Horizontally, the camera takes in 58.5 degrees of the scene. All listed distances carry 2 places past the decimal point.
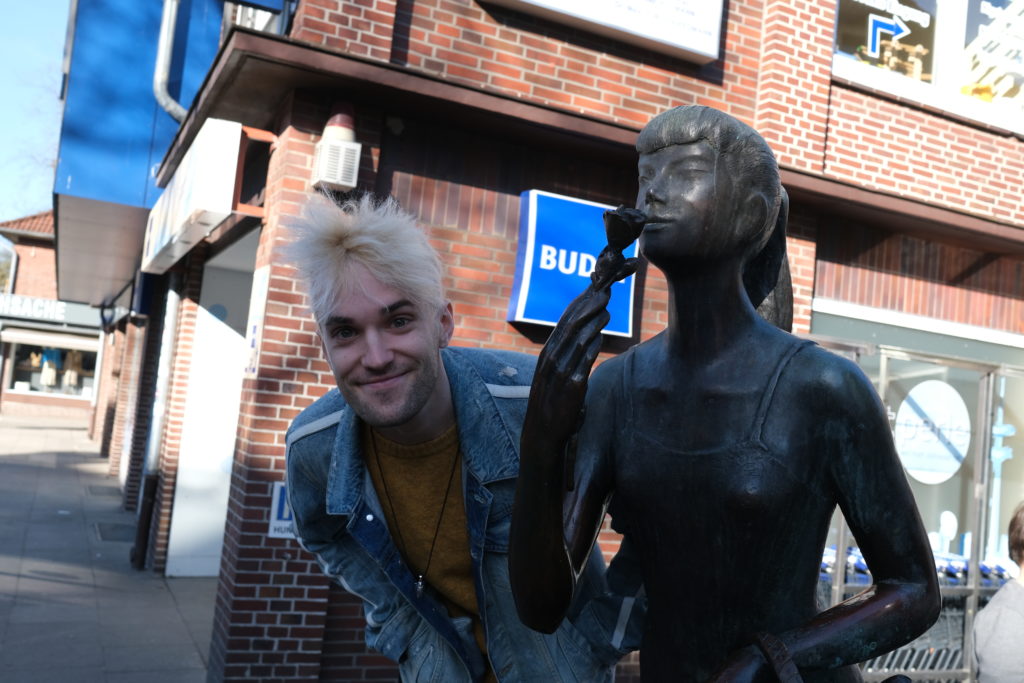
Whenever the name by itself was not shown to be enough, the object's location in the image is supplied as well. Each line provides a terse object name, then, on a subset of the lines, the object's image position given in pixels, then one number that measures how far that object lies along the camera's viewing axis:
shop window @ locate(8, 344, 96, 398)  39.12
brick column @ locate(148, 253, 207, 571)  9.65
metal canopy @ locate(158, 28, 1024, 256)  5.40
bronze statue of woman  1.32
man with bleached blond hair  2.12
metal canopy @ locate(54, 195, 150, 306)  9.93
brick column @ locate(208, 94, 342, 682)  5.55
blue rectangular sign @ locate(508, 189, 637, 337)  6.30
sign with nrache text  35.91
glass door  7.14
